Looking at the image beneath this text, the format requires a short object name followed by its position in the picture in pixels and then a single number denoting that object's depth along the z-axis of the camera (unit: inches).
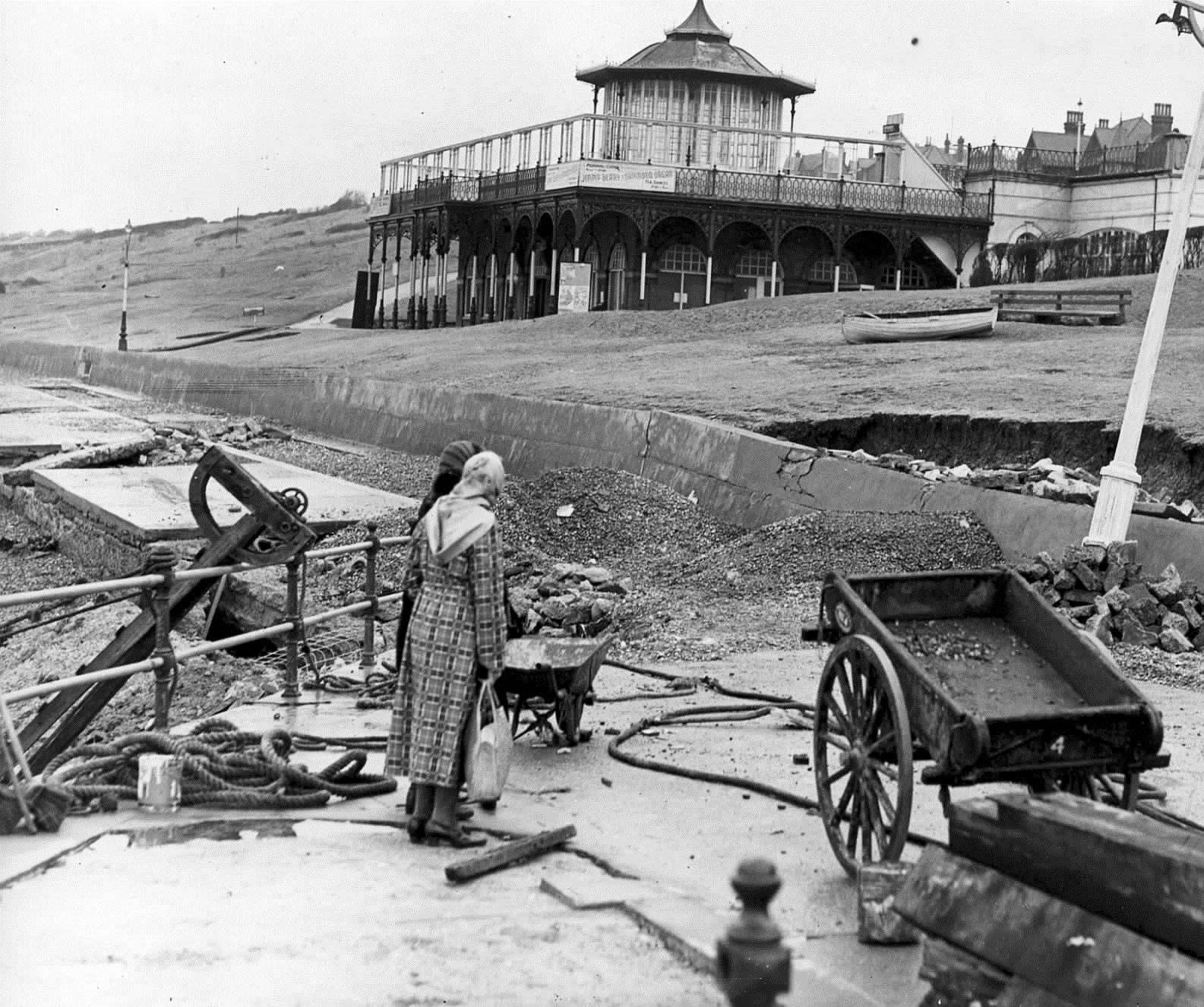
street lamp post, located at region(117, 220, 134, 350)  2330.2
